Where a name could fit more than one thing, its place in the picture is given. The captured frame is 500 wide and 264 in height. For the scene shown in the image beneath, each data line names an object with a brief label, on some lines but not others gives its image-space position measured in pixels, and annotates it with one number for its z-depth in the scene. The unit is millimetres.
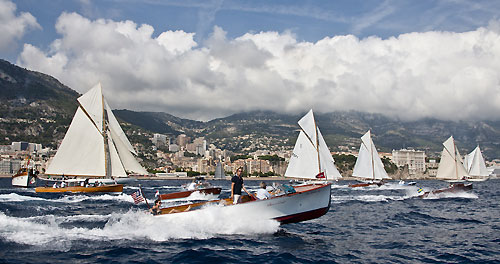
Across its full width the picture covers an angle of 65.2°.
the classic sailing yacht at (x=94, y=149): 51125
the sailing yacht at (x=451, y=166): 81375
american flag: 20555
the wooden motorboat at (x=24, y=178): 71050
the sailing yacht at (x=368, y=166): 84125
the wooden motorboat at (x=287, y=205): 18991
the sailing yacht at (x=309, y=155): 60766
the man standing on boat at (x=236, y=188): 19234
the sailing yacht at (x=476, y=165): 112062
